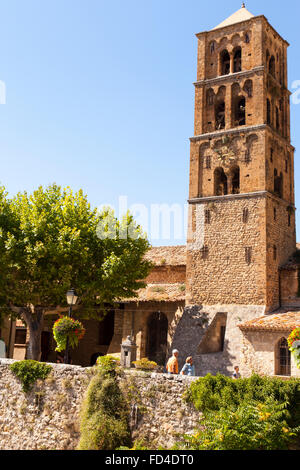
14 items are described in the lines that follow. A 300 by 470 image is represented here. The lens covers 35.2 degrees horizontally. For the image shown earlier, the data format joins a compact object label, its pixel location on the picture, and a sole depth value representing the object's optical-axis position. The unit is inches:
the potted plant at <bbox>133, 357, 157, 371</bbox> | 754.9
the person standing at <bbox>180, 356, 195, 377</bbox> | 681.0
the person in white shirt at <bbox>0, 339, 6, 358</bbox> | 921.5
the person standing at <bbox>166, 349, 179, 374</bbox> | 697.0
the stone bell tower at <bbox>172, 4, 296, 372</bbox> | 1054.4
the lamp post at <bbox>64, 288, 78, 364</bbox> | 746.8
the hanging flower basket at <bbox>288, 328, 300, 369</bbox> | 509.5
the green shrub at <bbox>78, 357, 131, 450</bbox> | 608.4
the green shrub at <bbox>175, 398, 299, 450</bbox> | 459.5
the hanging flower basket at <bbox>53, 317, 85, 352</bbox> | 756.0
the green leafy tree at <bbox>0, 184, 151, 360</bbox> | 970.7
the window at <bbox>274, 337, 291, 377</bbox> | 917.2
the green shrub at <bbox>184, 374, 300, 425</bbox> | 517.7
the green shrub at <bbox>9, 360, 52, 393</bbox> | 730.8
